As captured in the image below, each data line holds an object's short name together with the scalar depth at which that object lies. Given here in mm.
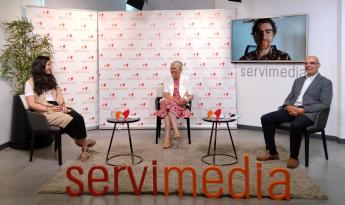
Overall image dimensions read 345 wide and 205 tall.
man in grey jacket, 4320
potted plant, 5367
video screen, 5840
